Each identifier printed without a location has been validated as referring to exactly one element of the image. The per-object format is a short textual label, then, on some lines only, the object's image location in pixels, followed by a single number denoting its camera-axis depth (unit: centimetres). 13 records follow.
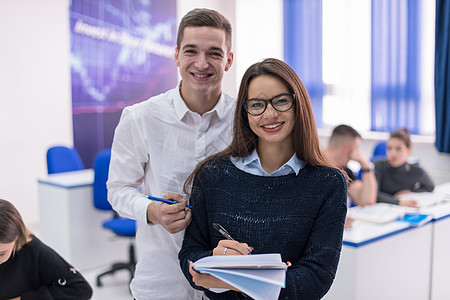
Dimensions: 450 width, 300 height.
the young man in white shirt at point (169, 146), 143
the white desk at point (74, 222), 354
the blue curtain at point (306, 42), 616
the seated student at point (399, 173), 373
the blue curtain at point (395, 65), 518
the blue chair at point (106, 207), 332
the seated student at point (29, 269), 175
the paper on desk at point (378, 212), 245
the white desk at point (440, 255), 258
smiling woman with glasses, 117
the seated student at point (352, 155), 310
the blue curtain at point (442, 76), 476
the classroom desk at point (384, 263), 209
